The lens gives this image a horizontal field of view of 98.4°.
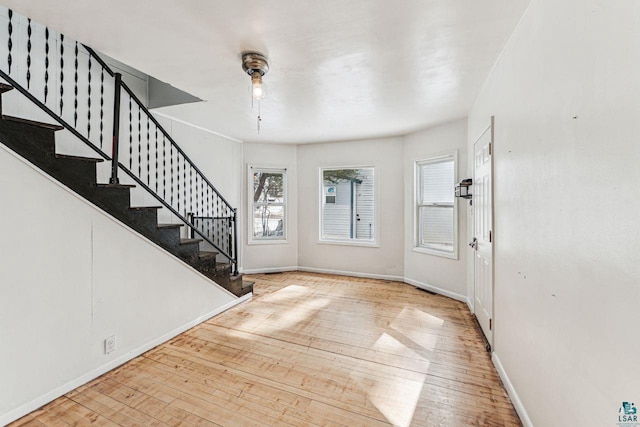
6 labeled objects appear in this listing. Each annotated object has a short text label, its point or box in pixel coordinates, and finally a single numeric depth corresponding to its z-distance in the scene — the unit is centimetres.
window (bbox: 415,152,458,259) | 414
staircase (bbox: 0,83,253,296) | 178
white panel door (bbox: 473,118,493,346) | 251
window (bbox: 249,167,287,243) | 554
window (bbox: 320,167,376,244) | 524
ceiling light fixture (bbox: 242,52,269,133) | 221
